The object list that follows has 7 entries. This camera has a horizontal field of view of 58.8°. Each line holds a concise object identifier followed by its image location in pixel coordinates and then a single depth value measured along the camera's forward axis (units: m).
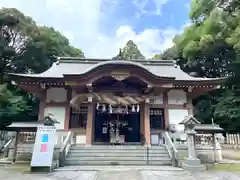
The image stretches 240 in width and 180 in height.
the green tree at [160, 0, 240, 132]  15.84
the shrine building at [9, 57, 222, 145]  10.35
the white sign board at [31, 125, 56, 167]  6.76
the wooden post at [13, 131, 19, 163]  8.69
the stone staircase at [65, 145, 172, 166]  8.45
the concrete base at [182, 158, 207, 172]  7.14
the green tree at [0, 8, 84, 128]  18.36
